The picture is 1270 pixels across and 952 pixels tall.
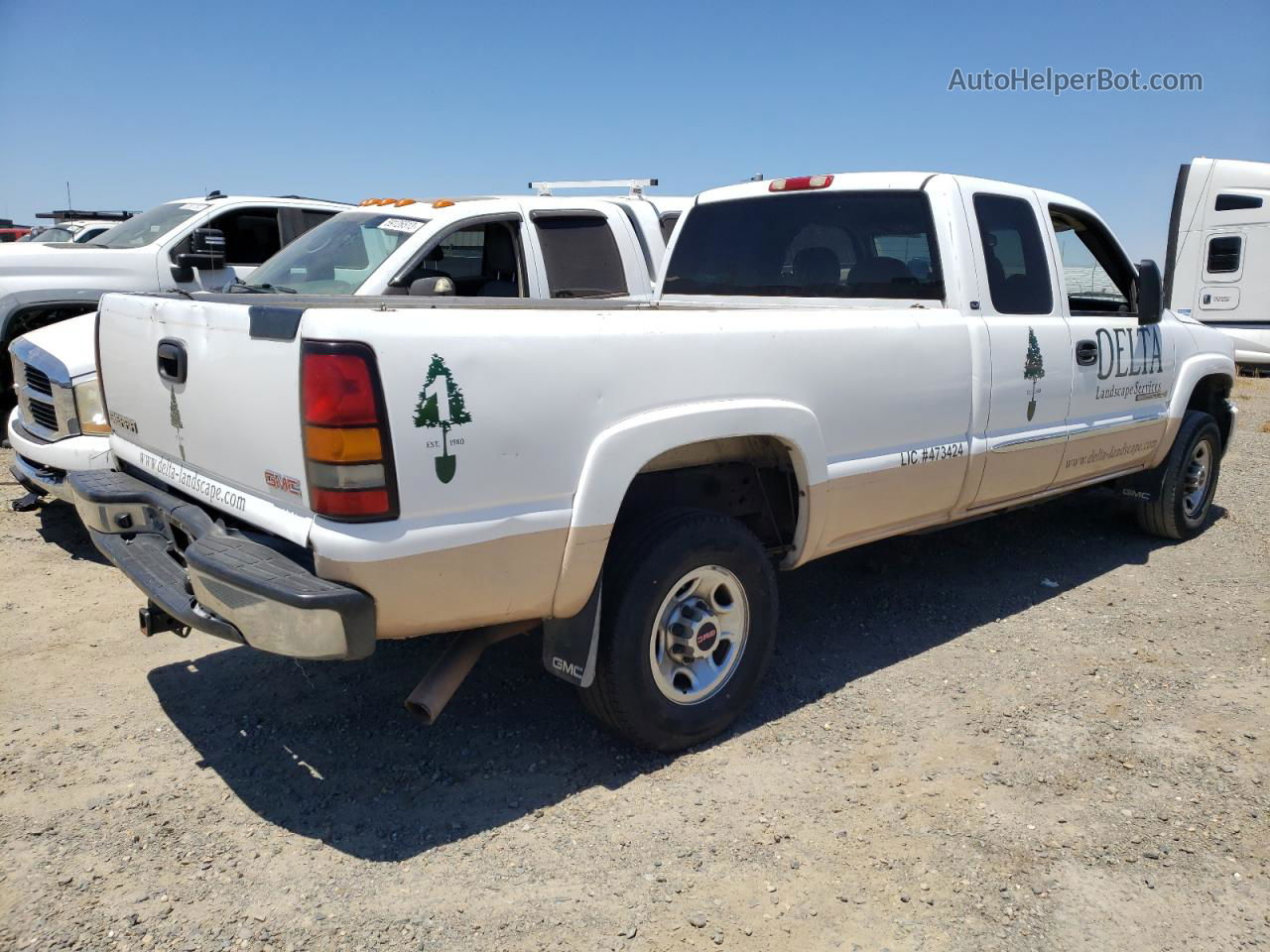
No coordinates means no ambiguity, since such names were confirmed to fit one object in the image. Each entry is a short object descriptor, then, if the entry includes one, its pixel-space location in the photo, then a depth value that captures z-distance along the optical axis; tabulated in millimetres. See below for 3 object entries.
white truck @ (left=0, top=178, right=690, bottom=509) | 5230
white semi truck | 14414
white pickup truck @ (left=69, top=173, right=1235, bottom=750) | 2611
